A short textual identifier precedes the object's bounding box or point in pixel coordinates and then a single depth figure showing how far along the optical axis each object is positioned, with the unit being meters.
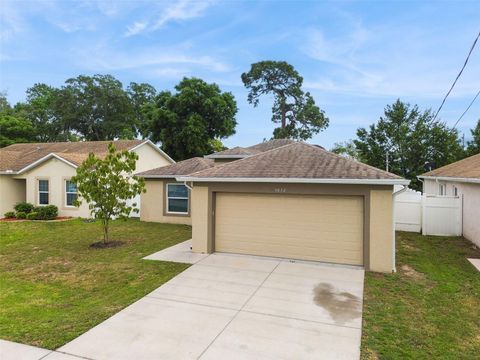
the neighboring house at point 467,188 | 11.28
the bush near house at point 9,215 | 18.53
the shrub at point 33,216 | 17.45
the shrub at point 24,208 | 18.30
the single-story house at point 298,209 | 8.56
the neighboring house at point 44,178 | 18.36
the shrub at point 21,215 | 18.00
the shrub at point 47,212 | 17.45
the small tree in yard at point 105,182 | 10.99
